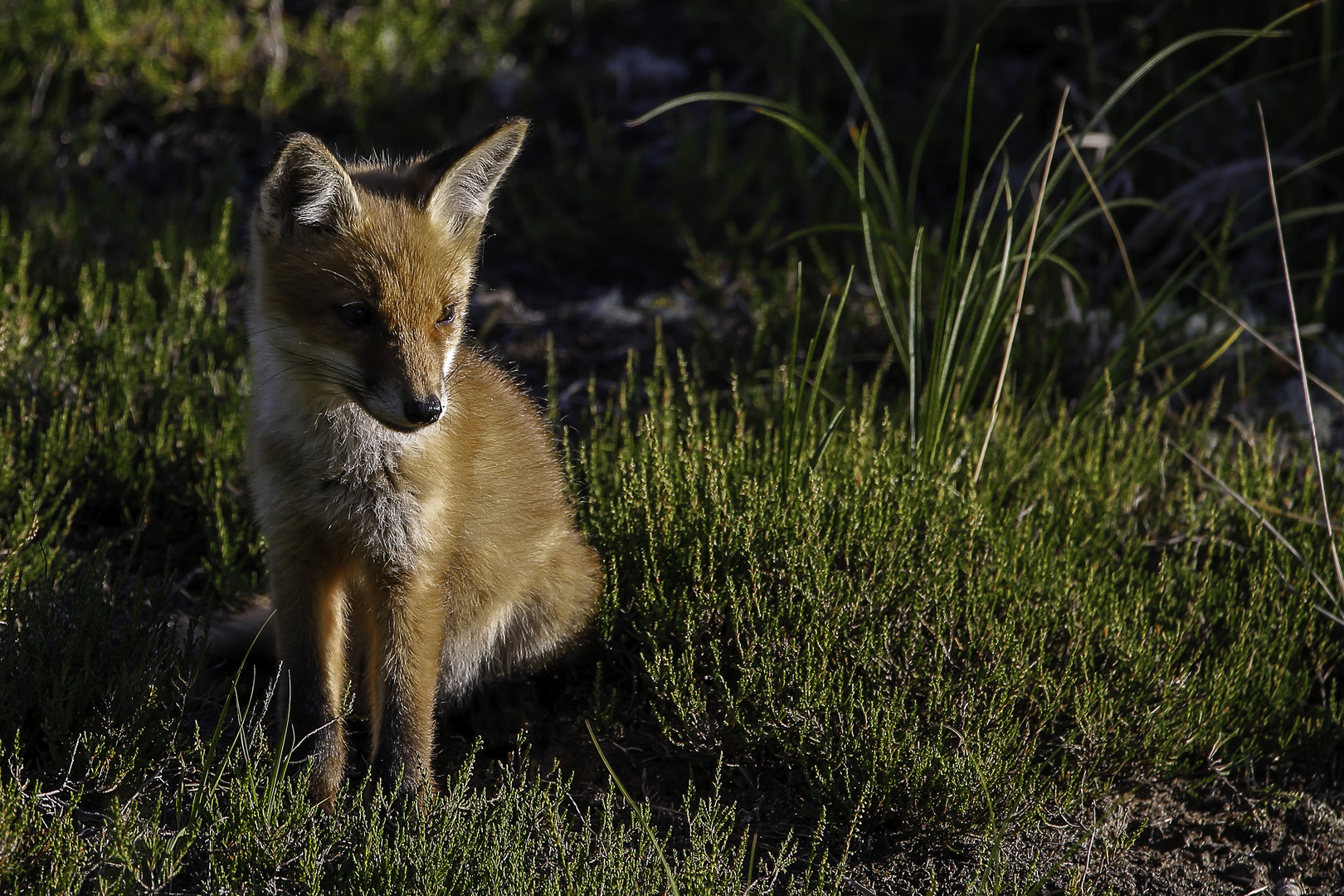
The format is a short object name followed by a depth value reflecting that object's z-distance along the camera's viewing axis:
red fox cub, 5.25
